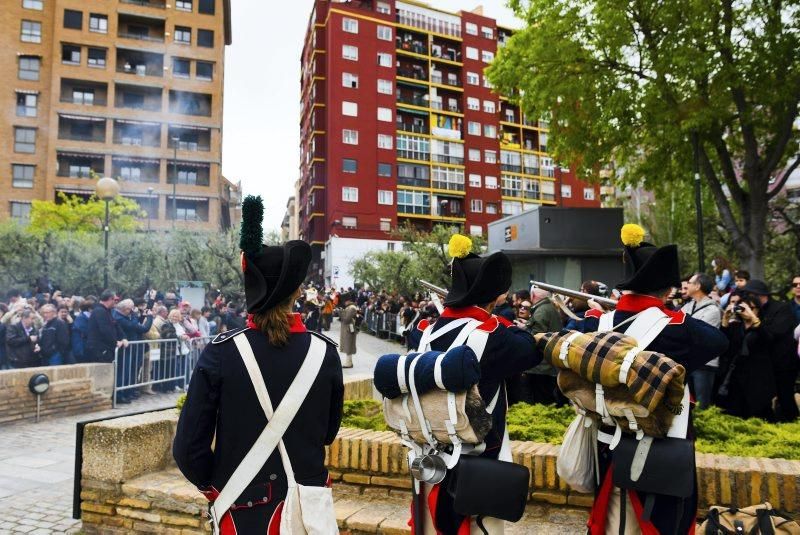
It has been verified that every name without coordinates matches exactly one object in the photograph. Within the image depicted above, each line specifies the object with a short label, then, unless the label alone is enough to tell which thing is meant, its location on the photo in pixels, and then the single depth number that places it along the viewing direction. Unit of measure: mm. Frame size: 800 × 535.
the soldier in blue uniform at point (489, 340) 3053
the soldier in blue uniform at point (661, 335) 2938
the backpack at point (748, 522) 2988
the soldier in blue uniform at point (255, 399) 2576
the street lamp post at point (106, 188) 16062
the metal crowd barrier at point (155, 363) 11219
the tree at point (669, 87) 13422
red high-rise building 56594
